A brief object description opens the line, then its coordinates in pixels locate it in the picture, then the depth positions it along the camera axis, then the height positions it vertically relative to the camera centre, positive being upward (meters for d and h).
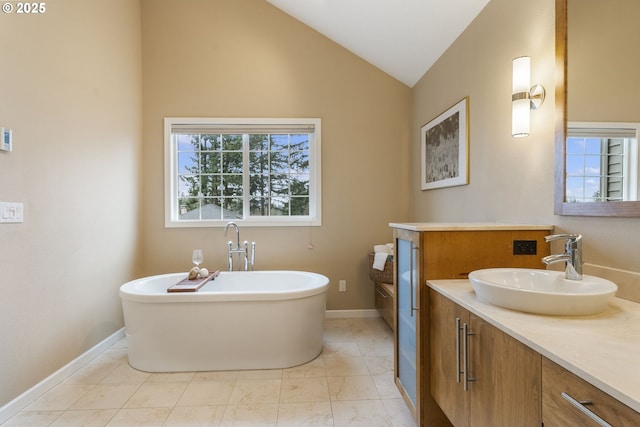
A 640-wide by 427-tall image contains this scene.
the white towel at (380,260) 2.96 -0.51
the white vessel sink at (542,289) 0.95 -0.29
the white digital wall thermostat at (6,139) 1.72 +0.40
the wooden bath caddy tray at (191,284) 2.29 -0.63
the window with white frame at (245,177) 3.39 +0.36
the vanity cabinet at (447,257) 1.48 -0.24
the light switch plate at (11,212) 1.74 -0.02
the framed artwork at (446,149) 2.25 +0.51
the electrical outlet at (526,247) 1.48 -0.19
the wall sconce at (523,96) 1.55 +0.59
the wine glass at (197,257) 2.87 -0.46
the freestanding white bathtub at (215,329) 2.21 -0.90
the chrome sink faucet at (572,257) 1.17 -0.19
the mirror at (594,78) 1.09 +0.53
